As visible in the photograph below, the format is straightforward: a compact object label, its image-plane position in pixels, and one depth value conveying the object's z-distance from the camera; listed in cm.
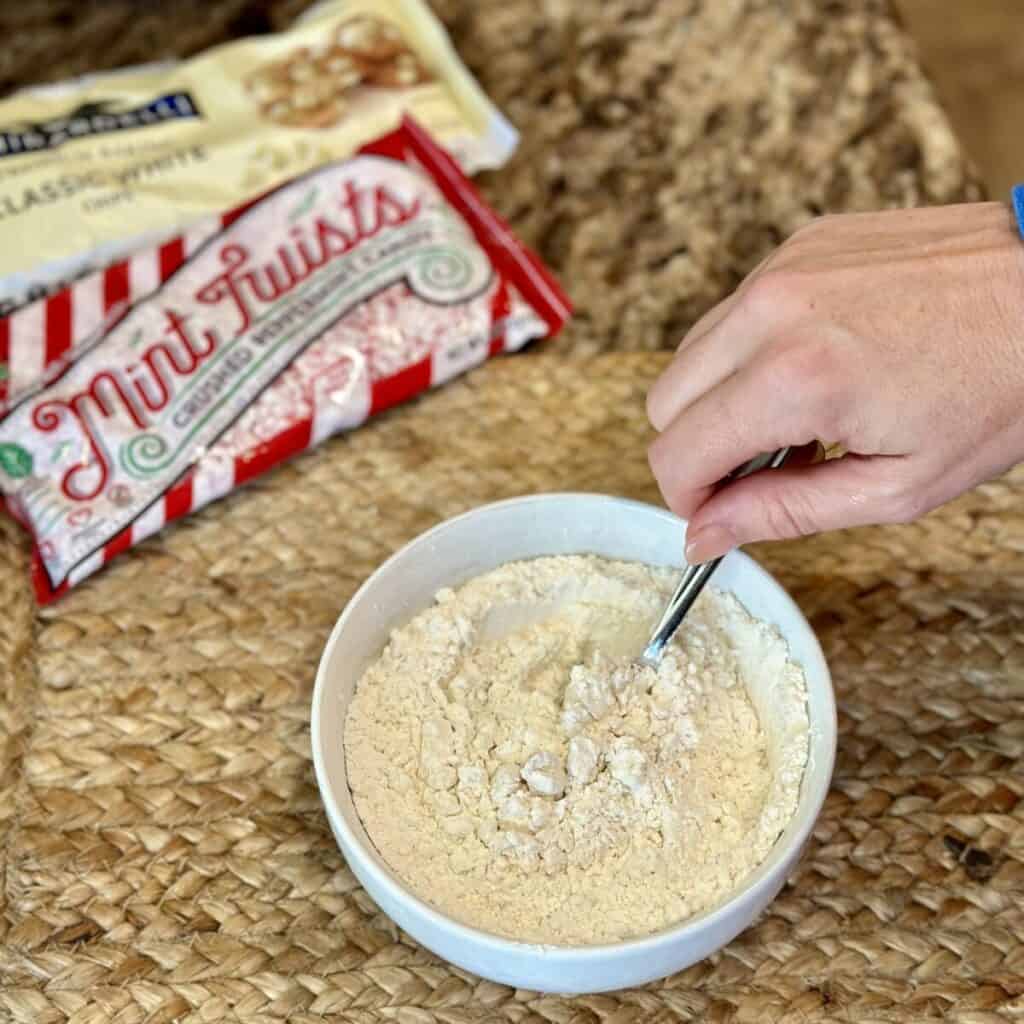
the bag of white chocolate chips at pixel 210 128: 83
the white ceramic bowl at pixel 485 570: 50
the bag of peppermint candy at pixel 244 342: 73
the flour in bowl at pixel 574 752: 53
